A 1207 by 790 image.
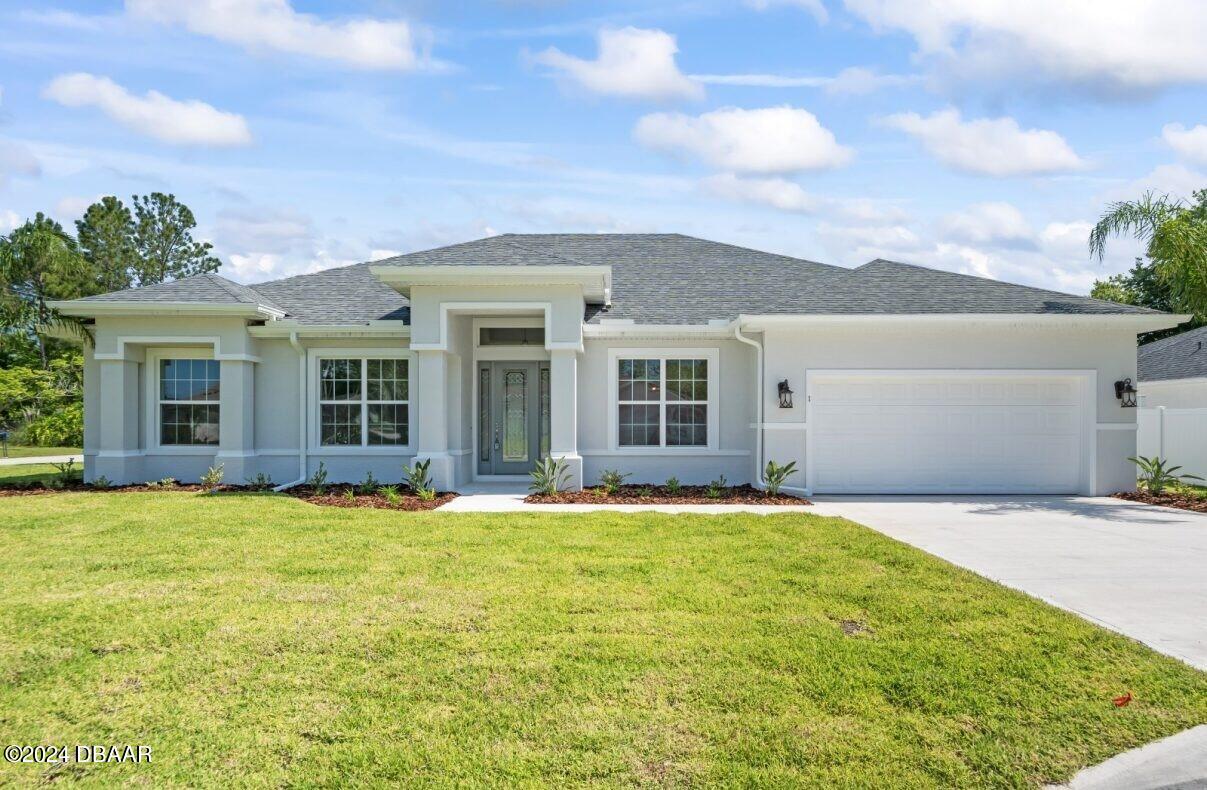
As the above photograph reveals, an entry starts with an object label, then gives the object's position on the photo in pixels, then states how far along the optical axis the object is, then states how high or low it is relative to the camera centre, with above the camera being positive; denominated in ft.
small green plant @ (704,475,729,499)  40.42 -4.95
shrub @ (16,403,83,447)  87.04 -3.20
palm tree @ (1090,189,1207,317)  41.96 +9.66
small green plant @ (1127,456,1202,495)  42.16 -4.36
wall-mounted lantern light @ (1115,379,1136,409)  41.60 +0.54
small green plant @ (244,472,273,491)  43.52 -4.81
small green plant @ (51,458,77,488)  44.45 -4.66
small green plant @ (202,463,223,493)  42.93 -4.47
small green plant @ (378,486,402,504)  37.81 -4.89
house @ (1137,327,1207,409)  60.54 +2.74
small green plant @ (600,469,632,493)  42.47 -4.55
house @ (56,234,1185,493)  41.96 +1.46
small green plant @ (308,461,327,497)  41.84 -4.62
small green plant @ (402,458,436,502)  40.93 -4.24
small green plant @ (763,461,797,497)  40.78 -4.02
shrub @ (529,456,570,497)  41.11 -4.19
